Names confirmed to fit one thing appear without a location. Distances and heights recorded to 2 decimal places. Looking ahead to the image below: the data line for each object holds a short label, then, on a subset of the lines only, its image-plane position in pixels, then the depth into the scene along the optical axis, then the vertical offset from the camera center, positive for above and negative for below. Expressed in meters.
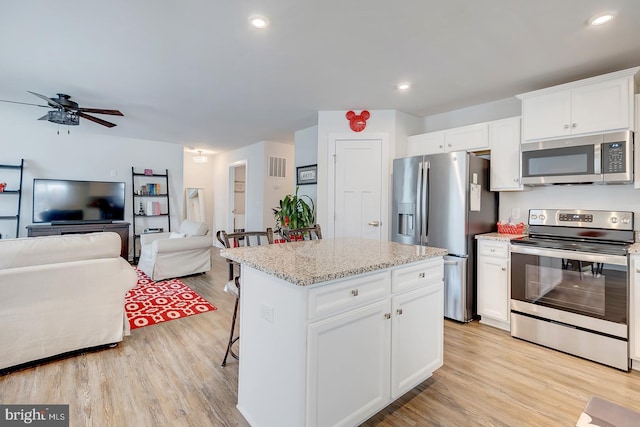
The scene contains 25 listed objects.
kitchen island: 1.38 -0.62
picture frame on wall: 4.91 +0.63
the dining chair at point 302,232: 2.60 -0.18
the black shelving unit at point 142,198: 6.25 +0.29
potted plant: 4.72 -0.03
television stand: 4.97 -0.31
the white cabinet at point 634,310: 2.27 -0.73
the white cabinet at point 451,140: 3.41 +0.88
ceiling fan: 3.50 +1.20
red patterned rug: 3.23 -1.10
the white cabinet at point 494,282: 2.99 -0.71
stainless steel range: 2.35 -0.61
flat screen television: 5.28 +0.19
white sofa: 2.18 -0.64
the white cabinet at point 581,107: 2.48 +0.94
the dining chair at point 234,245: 2.20 -0.25
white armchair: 4.45 -0.65
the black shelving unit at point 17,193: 5.09 +0.30
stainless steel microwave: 2.47 +0.47
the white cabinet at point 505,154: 3.16 +0.63
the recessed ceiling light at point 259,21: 2.05 +1.32
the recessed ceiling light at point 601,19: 1.98 +1.29
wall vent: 6.26 +0.95
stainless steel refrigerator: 3.16 +0.00
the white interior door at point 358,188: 3.94 +0.32
